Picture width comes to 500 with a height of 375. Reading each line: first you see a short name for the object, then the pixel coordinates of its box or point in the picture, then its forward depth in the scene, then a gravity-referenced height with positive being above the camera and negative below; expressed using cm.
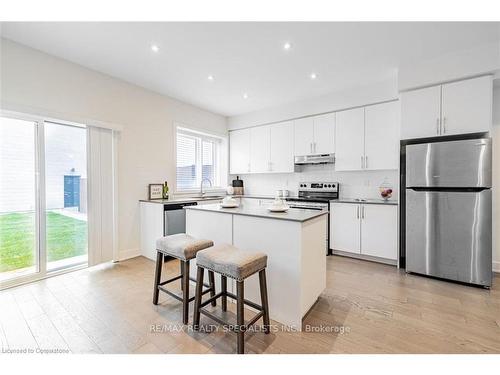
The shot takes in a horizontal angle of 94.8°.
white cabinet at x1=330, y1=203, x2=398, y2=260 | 332 -68
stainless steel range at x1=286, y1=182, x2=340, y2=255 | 394 -20
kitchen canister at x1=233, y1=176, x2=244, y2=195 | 540 -5
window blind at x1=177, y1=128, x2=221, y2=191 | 464 +57
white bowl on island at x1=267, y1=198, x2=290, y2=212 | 221 -21
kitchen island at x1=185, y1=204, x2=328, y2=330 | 187 -57
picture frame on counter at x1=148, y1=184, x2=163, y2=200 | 389 -11
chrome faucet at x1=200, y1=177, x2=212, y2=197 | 490 +1
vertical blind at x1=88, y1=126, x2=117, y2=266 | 321 -16
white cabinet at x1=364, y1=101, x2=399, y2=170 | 352 +77
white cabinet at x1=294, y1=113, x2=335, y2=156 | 410 +93
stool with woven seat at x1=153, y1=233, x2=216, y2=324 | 197 -62
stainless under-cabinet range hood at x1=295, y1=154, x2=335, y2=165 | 413 +48
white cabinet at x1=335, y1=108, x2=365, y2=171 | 380 +76
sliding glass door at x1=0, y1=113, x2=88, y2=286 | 262 -16
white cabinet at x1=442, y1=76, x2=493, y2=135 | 266 +94
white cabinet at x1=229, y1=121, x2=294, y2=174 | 463 +77
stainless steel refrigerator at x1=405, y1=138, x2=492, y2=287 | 261 -31
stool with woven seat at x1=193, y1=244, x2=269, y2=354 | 158 -63
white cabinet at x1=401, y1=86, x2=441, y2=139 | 294 +95
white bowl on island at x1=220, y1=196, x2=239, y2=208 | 261 -21
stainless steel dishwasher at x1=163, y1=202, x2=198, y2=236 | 345 -53
